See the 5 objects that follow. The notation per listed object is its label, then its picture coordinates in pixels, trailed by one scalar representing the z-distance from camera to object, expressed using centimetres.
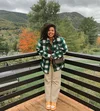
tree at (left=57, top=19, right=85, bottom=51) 2166
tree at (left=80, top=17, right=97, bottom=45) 2966
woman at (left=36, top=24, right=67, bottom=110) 219
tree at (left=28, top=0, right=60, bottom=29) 2208
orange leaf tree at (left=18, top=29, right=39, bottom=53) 2008
